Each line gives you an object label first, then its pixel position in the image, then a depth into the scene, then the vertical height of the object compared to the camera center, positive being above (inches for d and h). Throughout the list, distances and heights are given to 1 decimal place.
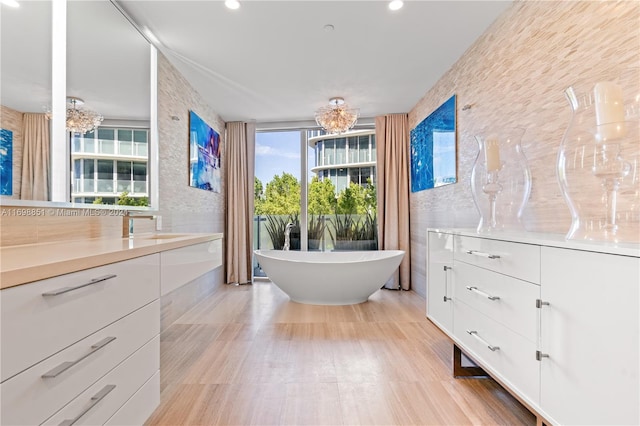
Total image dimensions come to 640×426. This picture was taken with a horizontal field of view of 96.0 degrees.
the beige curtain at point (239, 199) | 169.0 +7.7
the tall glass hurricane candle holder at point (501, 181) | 71.9 +8.3
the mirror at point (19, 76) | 46.8 +24.0
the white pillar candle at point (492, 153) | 71.8 +14.8
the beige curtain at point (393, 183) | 161.6 +16.4
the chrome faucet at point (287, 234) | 177.3 -13.6
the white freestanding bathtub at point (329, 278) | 121.0 -28.4
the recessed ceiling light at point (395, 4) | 78.7 +57.4
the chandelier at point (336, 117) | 133.5 +44.1
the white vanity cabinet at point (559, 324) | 32.1 -15.9
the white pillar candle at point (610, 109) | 43.2 +15.8
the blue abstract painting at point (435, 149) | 116.2 +28.9
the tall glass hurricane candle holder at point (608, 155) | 44.1 +9.7
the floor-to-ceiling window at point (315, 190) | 173.3 +13.3
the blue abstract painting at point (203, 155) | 130.6 +28.2
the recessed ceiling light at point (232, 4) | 78.5 +57.4
